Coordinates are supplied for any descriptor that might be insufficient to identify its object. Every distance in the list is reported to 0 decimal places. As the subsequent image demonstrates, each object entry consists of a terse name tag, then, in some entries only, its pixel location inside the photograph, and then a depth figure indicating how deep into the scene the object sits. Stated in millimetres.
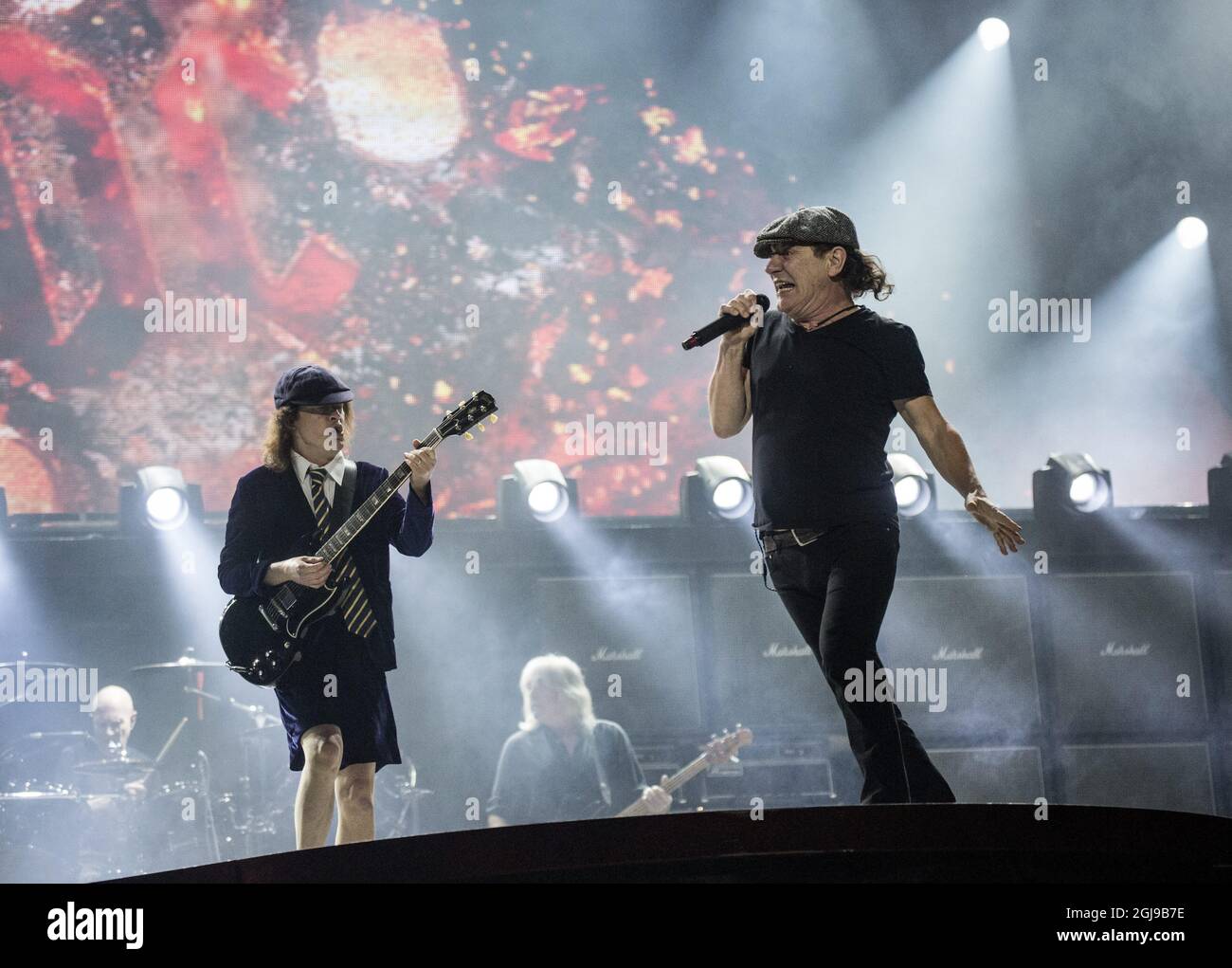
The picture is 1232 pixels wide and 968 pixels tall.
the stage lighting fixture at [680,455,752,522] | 5766
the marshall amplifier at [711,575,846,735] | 5738
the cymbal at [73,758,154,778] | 4988
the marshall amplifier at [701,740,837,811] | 5555
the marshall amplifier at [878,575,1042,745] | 5762
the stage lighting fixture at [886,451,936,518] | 5785
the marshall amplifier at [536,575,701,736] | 5723
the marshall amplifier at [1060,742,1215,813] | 5746
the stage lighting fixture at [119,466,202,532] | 5508
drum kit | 4914
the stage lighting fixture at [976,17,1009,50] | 8750
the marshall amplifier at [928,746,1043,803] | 5707
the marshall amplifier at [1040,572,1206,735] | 5820
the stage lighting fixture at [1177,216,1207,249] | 8891
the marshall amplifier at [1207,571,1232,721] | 5859
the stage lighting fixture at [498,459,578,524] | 5695
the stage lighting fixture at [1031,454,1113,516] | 5863
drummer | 4980
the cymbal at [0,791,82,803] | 4922
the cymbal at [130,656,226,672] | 5359
